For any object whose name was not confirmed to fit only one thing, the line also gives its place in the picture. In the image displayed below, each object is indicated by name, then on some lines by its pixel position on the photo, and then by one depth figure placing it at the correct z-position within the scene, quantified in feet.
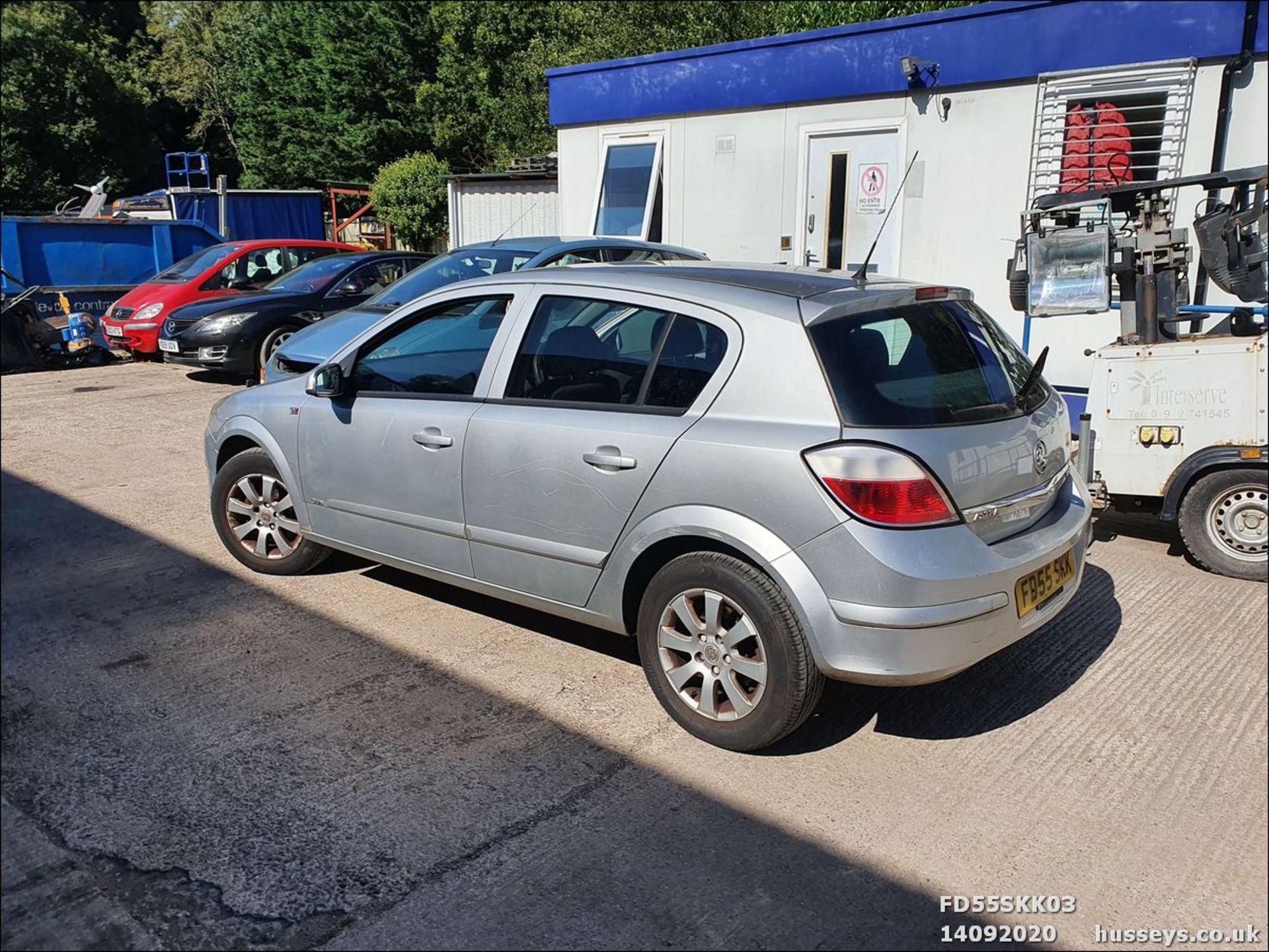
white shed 54.24
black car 37.93
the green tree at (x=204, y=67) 124.36
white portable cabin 25.32
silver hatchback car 10.81
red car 42.04
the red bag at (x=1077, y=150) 26.94
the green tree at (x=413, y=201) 84.89
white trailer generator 16.21
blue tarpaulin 68.54
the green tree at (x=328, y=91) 105.40
